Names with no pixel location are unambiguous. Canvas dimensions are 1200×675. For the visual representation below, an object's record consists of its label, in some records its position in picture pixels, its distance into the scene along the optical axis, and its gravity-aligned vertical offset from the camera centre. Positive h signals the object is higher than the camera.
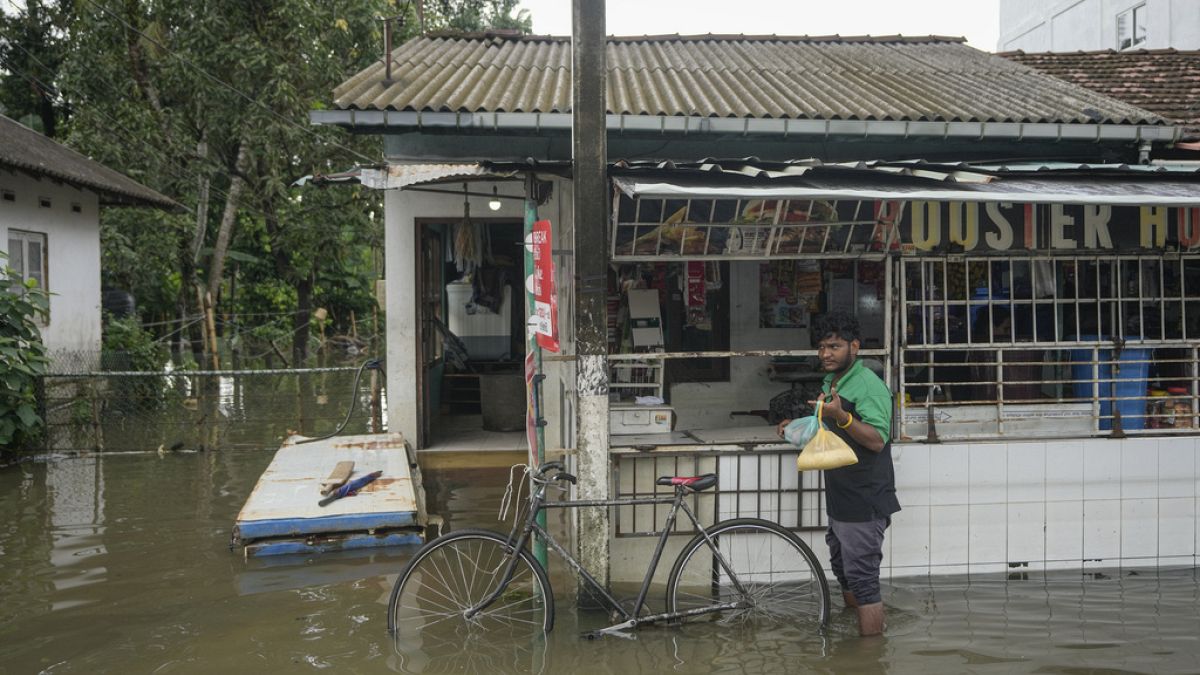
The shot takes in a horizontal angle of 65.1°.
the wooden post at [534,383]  5.92 -0.31
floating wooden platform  7.39 -1.42
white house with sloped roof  13.70 +1.94
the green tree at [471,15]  26.02 +9.35
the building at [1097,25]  19.69 +7.40
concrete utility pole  5.91 +0.40
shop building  6.61 +0.53
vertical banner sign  5.86 +0.29
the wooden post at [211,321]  15.16 +0.29
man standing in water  5.57 -0.90
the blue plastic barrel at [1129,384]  7.54 -0.47
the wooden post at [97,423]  11.14 -1.00
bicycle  5.60 -1.58
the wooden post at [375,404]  10.83 -0.79
